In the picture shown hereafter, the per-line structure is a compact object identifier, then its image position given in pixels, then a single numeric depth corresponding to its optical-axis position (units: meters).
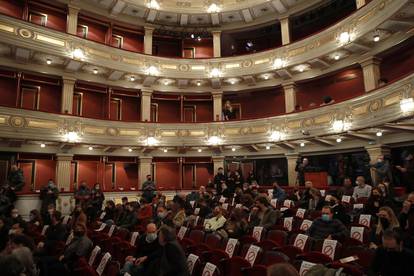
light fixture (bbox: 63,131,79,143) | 12.98
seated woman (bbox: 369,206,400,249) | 4.46
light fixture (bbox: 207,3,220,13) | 16.53
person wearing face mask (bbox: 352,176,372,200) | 7.96
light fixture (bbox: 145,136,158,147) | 15.16
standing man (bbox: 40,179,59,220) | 11.18
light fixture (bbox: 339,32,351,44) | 11.95
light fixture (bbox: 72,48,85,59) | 13.47
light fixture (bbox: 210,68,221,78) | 16.33
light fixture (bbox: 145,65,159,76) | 15.66
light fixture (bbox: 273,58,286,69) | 14.91
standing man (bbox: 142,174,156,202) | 11.87
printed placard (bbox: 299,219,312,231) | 6.09
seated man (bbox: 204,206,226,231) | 6.37
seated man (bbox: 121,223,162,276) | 4.32
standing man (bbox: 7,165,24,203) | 9.88
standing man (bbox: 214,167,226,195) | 12.01
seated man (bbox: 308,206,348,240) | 4.94
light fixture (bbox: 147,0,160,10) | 15.97
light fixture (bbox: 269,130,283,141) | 14.09
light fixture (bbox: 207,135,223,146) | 15.56
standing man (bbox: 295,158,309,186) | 12.04
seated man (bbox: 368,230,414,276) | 3.17
